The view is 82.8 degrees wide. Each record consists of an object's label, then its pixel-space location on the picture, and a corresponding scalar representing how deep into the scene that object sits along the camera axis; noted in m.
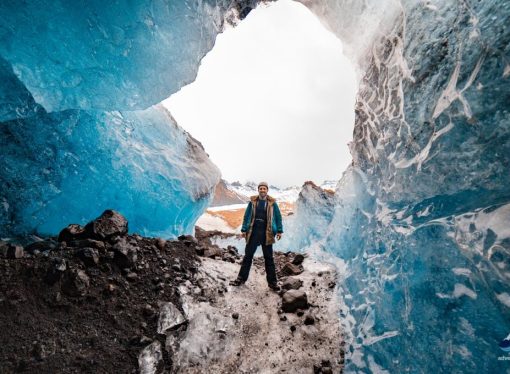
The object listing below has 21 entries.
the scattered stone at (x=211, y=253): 5.36
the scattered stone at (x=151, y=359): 2.70
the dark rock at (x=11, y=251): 3.25
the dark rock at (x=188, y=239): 5.56
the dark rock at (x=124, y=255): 3.71
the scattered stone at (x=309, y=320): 3.72
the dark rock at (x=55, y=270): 3.06
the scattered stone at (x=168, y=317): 3.18
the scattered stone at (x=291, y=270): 5.54
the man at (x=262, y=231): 4.70
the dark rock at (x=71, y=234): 4.02
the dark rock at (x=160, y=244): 4.58
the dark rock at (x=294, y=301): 3.96
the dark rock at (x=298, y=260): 6.25
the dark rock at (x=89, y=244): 3.70
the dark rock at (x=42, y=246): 3.81
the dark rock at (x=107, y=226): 3.96
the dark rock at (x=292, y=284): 4.61
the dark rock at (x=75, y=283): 3.07
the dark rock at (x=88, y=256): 3.42
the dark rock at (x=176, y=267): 4.26
